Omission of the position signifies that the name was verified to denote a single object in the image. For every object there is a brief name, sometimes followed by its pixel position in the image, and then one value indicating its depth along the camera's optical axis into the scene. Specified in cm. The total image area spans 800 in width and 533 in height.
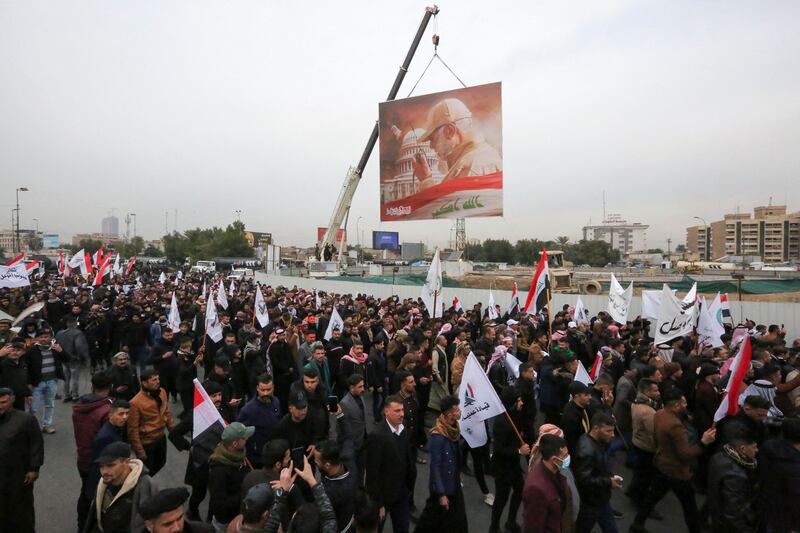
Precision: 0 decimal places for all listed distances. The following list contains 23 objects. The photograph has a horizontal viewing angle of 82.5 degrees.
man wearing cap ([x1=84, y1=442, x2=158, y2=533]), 307
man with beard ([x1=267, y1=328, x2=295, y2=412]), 757
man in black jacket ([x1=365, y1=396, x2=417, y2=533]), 385
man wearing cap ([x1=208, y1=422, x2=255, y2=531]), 342
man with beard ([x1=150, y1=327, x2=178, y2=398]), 731
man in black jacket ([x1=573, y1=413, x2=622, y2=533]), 382
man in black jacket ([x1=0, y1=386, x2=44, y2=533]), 398
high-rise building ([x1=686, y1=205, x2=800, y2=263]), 10944
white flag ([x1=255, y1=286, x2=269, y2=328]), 1103
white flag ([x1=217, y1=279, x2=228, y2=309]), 1331
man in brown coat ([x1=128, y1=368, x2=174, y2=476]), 450
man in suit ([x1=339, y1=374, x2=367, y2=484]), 478
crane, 2943
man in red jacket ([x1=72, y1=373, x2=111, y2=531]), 430
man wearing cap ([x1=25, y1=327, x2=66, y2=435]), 680
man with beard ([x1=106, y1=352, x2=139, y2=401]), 537
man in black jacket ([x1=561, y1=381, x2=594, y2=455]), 451
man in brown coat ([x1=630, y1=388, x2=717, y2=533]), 431
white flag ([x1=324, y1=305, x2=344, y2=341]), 925
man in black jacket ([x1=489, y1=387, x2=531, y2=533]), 459
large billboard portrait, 1959
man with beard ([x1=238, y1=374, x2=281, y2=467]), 449
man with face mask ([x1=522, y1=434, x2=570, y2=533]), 323
